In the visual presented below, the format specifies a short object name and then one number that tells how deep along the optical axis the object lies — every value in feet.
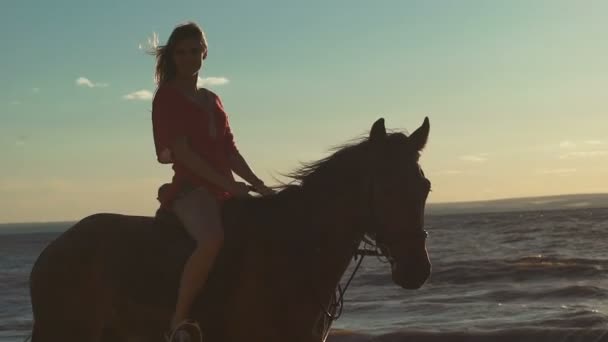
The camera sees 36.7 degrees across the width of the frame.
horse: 16.99
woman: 17.85
